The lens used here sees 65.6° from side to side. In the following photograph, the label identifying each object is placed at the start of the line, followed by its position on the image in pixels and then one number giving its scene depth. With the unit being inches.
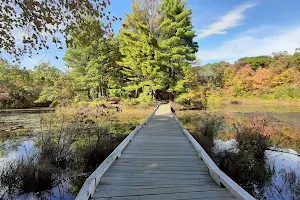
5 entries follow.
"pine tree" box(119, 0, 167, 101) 741.3
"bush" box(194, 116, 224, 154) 236.4
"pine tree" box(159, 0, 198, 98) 757.3
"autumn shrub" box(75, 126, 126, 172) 196.7
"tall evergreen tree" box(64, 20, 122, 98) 839.1
